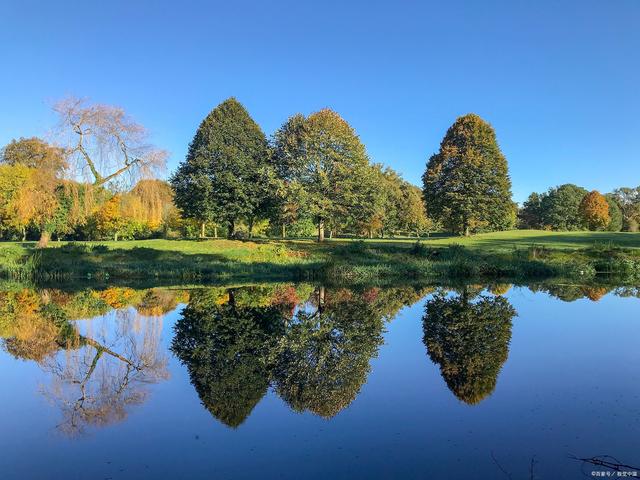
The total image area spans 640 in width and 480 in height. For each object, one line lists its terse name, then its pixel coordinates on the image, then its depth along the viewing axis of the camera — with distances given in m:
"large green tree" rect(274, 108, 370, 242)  33.91
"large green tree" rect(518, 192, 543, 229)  76.69
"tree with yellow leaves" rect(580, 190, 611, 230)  65.06
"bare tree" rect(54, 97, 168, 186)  28.80
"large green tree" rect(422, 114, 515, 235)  41.78
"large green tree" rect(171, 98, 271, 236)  34.00
